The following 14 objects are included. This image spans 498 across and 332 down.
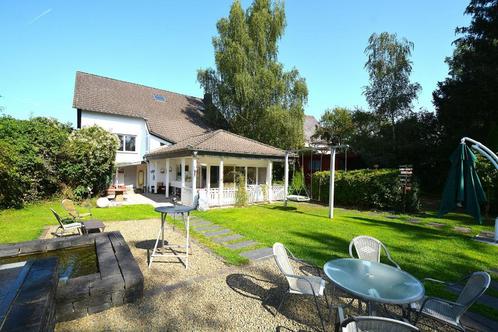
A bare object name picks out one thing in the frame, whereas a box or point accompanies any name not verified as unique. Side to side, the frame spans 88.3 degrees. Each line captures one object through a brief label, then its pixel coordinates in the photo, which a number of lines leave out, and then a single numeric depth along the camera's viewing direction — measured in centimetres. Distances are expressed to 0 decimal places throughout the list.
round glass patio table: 271
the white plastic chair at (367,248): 438
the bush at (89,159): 1458
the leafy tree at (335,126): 2792
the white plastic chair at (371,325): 199
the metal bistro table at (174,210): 529
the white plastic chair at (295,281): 352
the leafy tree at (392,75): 2095
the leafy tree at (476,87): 1592
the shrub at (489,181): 1191
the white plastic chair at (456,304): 275
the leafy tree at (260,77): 2055
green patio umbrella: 544
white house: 1420
